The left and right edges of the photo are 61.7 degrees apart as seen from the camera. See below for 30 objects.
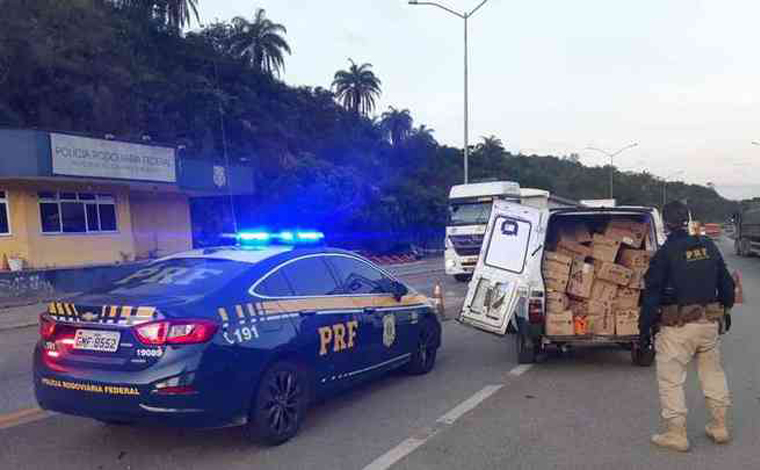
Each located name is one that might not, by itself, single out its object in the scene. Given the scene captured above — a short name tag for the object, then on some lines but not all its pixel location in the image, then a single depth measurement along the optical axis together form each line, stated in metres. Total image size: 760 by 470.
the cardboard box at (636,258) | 7.80
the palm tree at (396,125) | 72.94
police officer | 4.68
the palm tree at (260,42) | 57.48
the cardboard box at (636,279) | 7.63
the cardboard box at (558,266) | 7.72
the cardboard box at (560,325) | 7.34
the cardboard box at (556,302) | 7.51
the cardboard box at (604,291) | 7.63
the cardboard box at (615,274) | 7.65
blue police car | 4.29
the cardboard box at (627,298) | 7.50
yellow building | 19.59
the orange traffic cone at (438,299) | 11.11
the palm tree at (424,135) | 72.50
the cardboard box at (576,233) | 8.31
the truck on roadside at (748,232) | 28.56
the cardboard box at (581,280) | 7.71
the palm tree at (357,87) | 75.38
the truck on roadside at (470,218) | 19.50
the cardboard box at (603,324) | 7.39
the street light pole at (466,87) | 25.92
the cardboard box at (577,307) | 7.63
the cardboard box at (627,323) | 7.25
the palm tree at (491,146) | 76.03
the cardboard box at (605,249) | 7.89
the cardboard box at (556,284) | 7.69
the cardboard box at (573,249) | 8.05
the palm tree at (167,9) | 44.69
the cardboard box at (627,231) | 8.04
